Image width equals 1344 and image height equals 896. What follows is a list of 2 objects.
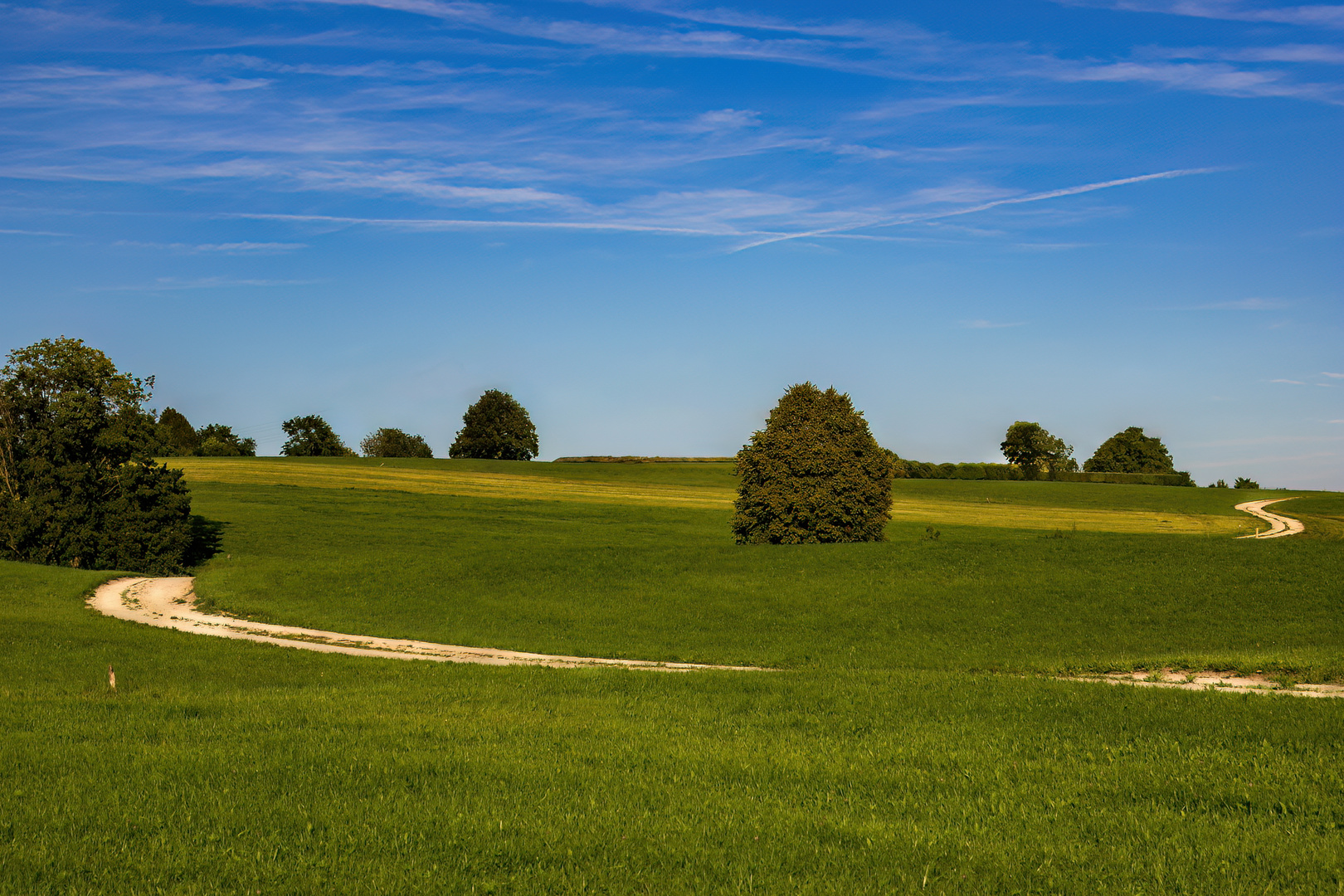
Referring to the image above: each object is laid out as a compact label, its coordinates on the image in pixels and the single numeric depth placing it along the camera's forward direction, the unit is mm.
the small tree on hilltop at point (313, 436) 152625
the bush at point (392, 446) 171250
